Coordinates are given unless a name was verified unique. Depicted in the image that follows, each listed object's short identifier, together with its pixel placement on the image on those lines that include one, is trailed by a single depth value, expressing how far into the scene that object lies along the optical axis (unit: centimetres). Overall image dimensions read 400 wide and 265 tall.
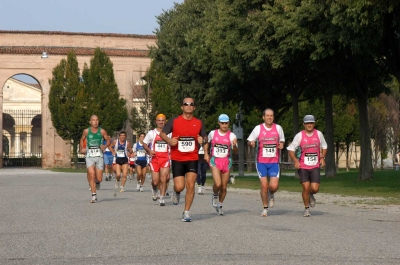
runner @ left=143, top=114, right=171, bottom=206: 2014
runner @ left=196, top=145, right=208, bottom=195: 2640
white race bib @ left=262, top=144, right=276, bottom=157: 1627
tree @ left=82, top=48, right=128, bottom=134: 7150
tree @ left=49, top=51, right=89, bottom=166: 7100
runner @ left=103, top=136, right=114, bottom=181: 3777
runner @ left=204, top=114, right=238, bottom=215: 1639
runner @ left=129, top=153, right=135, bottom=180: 3659
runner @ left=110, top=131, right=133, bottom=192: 2777
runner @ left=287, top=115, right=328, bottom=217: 1655
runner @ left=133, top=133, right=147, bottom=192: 2759
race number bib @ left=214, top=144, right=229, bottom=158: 1647
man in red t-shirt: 1491
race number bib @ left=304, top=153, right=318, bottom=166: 1659
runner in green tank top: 2089
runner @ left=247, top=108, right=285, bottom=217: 1627
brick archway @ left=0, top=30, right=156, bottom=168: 7544
